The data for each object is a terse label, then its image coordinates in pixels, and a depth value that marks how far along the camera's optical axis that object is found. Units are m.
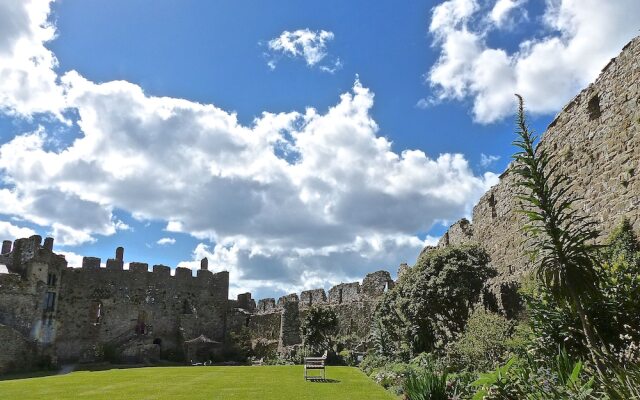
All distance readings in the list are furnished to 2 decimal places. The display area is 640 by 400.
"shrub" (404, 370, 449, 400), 11.16
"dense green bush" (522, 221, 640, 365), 10.04
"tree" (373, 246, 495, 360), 20.08
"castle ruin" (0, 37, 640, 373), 20.28
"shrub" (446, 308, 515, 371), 14.86
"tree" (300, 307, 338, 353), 32.16
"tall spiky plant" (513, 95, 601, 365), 9.08
